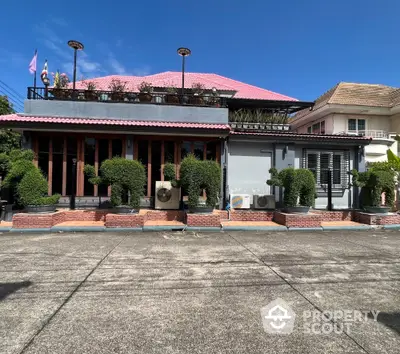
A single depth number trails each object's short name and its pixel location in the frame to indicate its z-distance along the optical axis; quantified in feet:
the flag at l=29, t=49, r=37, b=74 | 41.48
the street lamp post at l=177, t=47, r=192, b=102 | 43.29
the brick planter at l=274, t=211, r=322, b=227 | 31.60
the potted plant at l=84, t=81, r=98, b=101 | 39.14
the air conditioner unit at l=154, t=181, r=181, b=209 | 36.09
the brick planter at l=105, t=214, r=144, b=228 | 29.68
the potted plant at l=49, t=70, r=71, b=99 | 38.70
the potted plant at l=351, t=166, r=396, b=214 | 33.86
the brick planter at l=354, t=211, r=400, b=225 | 33.27
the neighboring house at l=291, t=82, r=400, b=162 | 63.21
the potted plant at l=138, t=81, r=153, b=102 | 39.62
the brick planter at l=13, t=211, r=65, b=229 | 28.55
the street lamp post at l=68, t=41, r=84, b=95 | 42.42
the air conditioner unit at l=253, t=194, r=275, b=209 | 38.52
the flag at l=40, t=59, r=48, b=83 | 40.84
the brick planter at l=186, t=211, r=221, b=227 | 30.42
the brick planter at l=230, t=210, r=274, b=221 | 34.14
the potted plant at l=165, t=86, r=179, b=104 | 40.11
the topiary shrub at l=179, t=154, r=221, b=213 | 30.66
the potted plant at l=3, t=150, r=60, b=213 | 28.99
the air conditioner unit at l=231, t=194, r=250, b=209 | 38.09
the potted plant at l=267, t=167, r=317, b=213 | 32.35
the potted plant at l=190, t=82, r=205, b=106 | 40.91
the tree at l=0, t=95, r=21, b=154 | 62.34
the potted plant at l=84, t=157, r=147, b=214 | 29.68
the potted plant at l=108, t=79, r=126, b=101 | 39.42
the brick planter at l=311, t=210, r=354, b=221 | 35.25
